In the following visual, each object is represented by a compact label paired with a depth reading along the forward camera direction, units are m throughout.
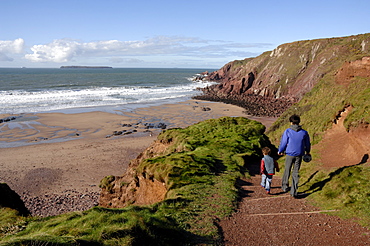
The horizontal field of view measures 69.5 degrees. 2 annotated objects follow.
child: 8.31
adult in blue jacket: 7.33
